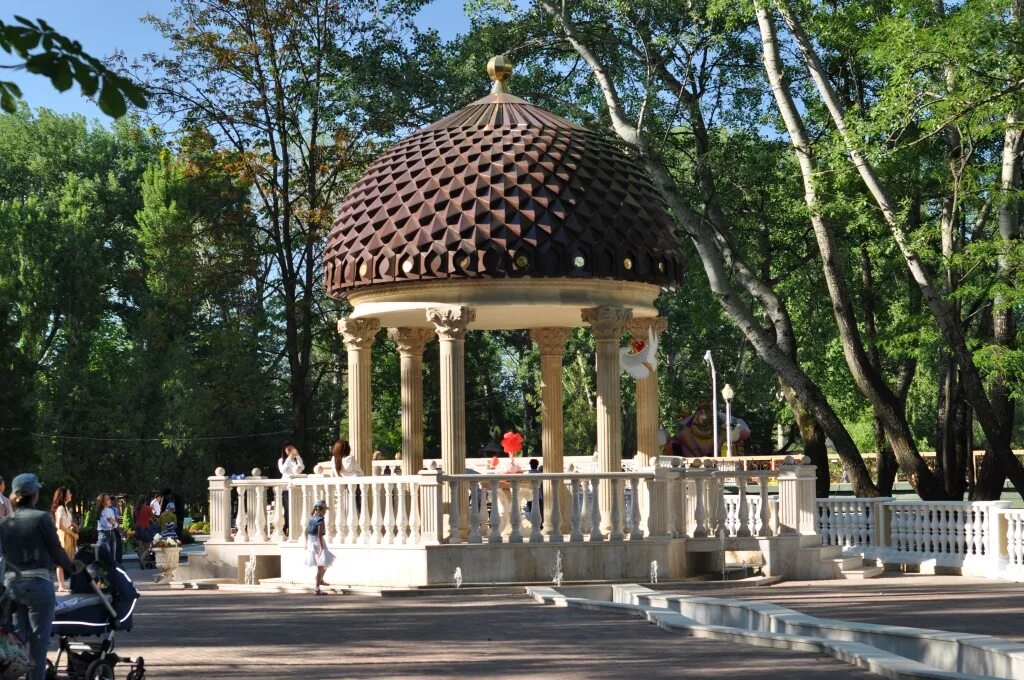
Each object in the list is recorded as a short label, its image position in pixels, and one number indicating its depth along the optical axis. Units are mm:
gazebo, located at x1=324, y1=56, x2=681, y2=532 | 22547
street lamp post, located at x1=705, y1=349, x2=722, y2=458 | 41469
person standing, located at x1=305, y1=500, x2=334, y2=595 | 21656
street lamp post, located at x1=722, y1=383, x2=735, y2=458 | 42684
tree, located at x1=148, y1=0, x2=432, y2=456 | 42000
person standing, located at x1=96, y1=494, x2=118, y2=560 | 25828
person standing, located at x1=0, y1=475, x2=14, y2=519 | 21194
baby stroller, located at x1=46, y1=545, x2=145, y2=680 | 11562
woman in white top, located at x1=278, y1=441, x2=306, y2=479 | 25203
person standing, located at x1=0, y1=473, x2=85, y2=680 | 10930
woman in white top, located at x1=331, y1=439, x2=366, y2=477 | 23734
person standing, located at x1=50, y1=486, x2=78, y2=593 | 25000
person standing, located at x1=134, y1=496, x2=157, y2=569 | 35719
